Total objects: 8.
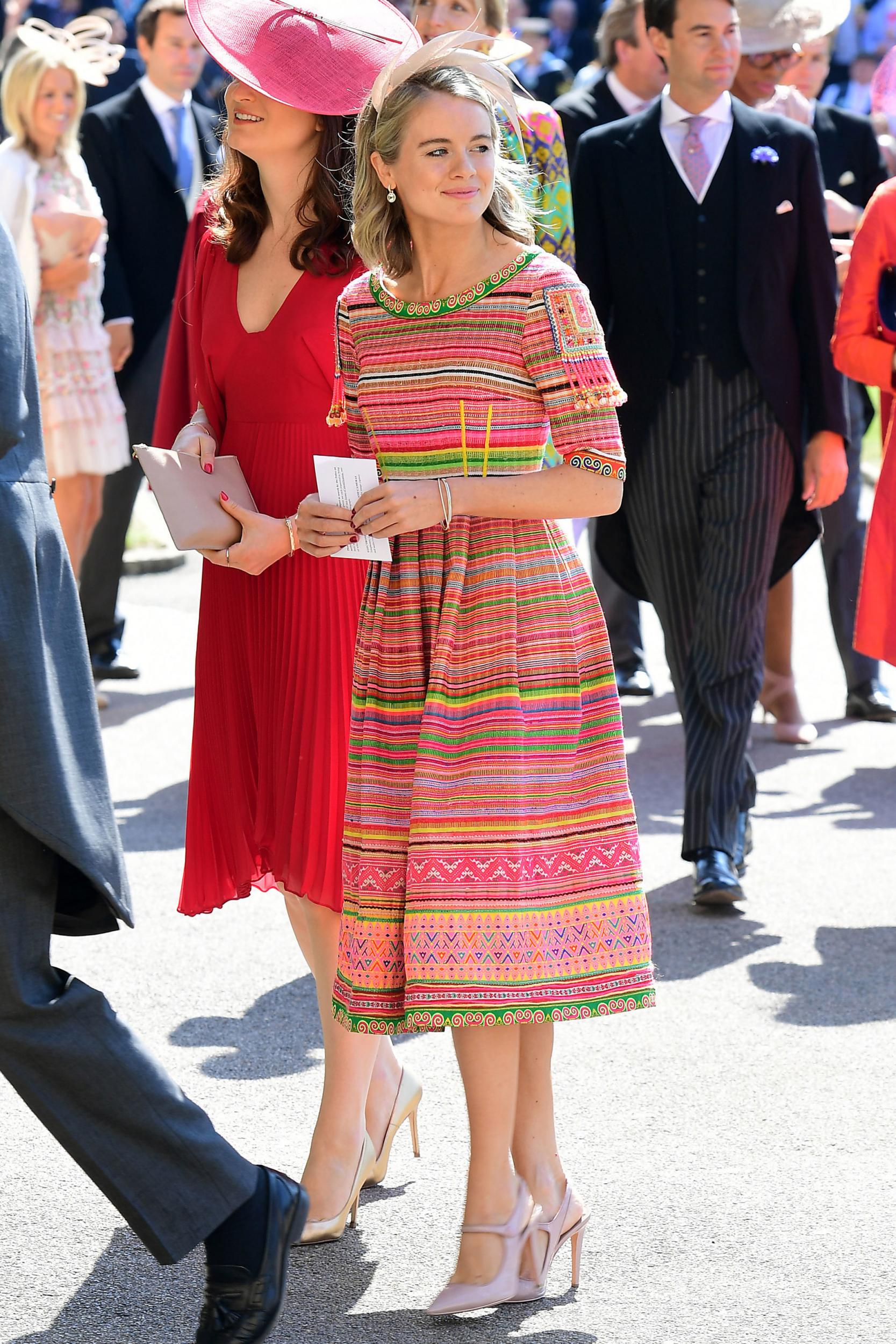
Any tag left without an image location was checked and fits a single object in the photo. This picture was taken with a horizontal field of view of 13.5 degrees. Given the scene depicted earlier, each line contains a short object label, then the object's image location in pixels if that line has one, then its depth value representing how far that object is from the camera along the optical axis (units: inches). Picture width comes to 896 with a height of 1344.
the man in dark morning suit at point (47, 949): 208.5
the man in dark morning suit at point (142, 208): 643.7
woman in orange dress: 405.2
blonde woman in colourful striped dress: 241.9
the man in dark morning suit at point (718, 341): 410.8
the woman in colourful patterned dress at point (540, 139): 444.0
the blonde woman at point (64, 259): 604.6
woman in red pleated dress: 276.5
